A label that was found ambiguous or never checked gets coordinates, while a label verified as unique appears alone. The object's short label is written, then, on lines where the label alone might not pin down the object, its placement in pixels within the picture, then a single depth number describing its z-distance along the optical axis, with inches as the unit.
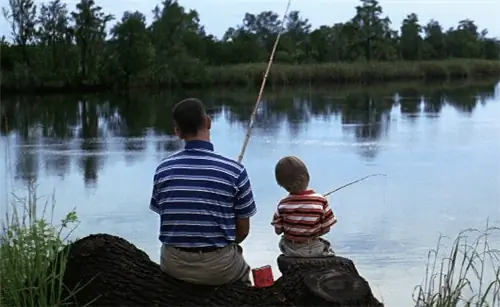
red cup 119.0
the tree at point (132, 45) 1385.3
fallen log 111.2
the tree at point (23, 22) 1371.8
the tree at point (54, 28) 1413.6
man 117.0
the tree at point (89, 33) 1392.7
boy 130.8
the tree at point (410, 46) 1871.8
